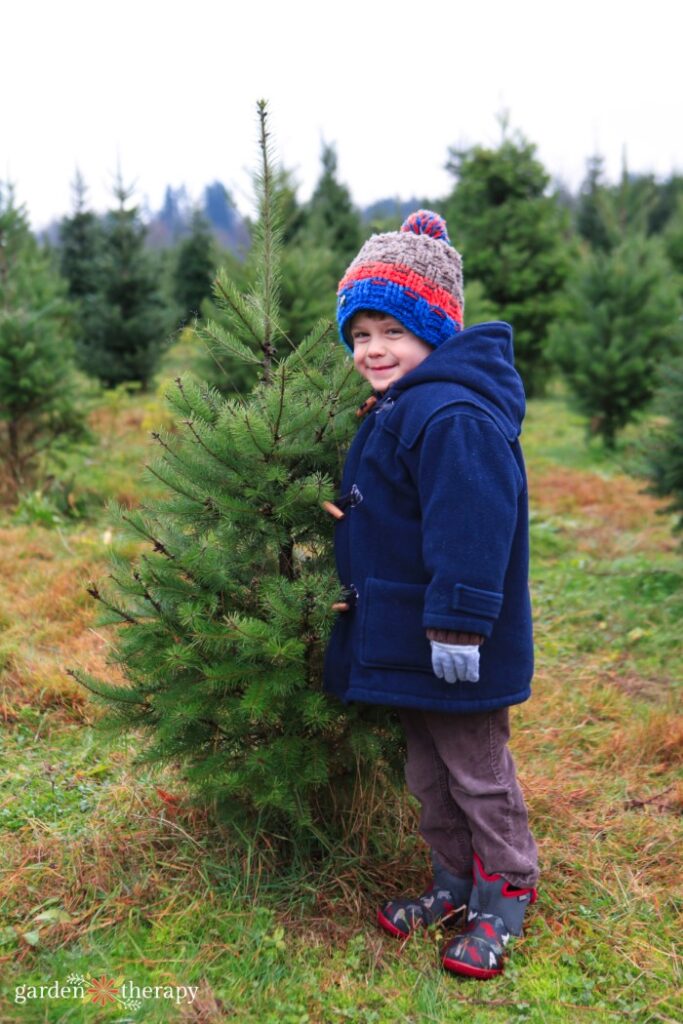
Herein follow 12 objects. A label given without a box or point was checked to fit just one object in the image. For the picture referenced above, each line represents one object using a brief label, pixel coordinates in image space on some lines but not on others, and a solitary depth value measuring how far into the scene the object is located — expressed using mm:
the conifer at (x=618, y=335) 10156
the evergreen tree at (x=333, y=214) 15398
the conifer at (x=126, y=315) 13211
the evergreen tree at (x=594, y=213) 12539
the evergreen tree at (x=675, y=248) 14828
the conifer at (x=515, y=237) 13539
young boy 2113
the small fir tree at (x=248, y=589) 2346
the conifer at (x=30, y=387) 7180
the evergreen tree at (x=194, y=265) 20953
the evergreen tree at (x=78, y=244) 19562
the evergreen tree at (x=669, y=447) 5168
